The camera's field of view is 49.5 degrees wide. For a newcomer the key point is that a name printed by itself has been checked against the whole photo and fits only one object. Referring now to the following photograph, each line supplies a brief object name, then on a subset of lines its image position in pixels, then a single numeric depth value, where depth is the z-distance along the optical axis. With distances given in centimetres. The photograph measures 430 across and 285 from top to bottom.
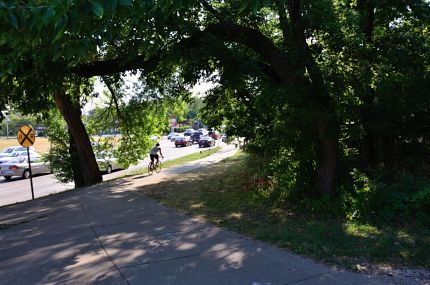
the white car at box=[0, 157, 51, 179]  2783
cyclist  2160
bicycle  2150
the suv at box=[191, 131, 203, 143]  6506
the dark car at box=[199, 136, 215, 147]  5353
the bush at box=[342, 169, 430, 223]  755
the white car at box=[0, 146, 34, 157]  3782
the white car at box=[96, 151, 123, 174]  2262
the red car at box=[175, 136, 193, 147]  5931
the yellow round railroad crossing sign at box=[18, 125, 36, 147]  1903
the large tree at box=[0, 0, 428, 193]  896
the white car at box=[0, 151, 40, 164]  2931
